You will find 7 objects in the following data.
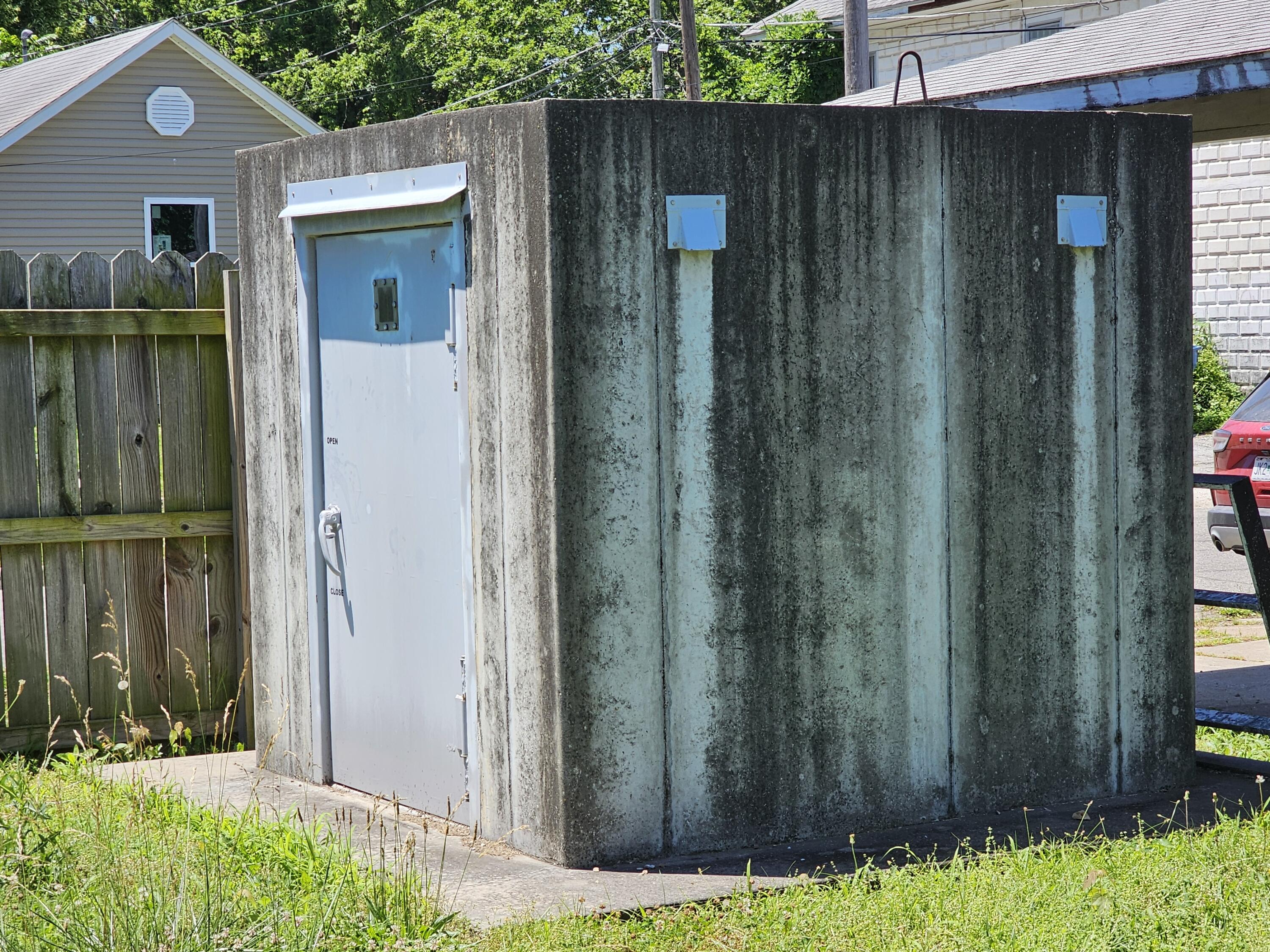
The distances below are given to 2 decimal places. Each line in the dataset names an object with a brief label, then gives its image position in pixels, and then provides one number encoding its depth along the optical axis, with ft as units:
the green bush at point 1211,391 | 65.05
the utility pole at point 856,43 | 55.31
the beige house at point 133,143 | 74.84
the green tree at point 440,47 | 134.41
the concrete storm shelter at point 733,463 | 15.33
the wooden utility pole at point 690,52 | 80.89
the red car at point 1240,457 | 30.45
